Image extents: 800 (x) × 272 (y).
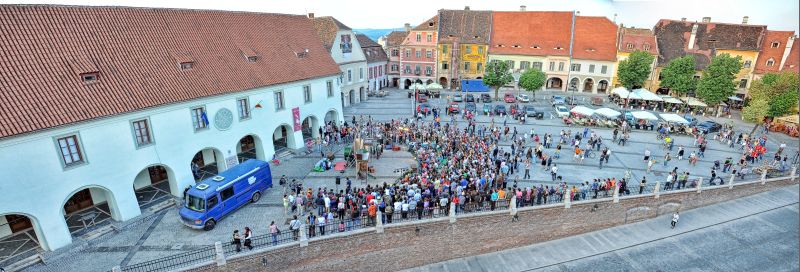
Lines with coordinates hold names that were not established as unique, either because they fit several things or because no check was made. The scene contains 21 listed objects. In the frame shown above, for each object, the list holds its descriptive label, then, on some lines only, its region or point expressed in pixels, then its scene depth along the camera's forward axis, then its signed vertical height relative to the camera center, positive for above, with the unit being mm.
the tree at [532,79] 49625 -4792
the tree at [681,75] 44281 -3940
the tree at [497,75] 49438 -4209
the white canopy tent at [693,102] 42219 -6503
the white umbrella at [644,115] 35997 -6717
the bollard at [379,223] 18547 -8265
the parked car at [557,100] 47312 -7103
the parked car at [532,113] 41250 -7362
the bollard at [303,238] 17162 -8281
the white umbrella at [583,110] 37847 -6597
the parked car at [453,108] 42500 -7055
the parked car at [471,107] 43322 -7134
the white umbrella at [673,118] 35281 -6805
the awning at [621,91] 43619 -5571
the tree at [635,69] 47344 -3436
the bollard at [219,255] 15484 -8159
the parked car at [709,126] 36344 -7843
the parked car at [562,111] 41356 -7309
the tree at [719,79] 41062 -4036
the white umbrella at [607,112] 37116 -6629
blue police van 17969 -7121
